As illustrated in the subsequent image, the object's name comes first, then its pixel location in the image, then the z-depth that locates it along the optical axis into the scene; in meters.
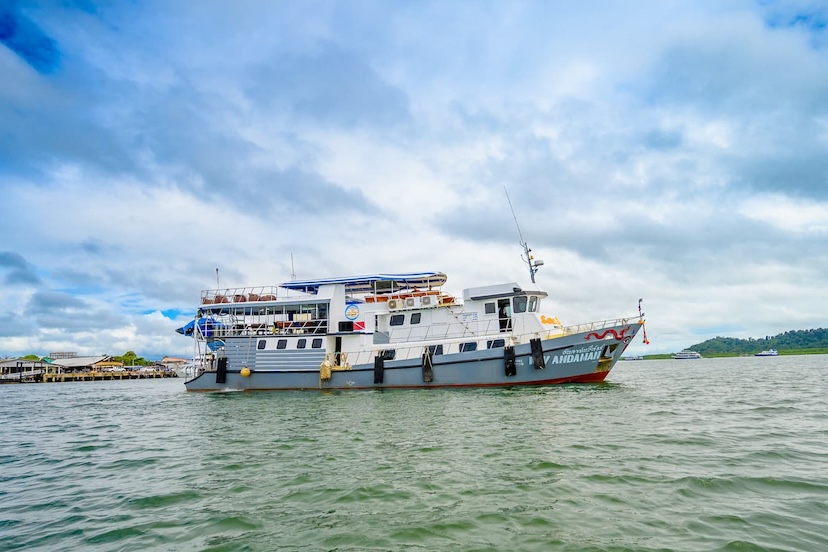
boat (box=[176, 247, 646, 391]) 21.75
